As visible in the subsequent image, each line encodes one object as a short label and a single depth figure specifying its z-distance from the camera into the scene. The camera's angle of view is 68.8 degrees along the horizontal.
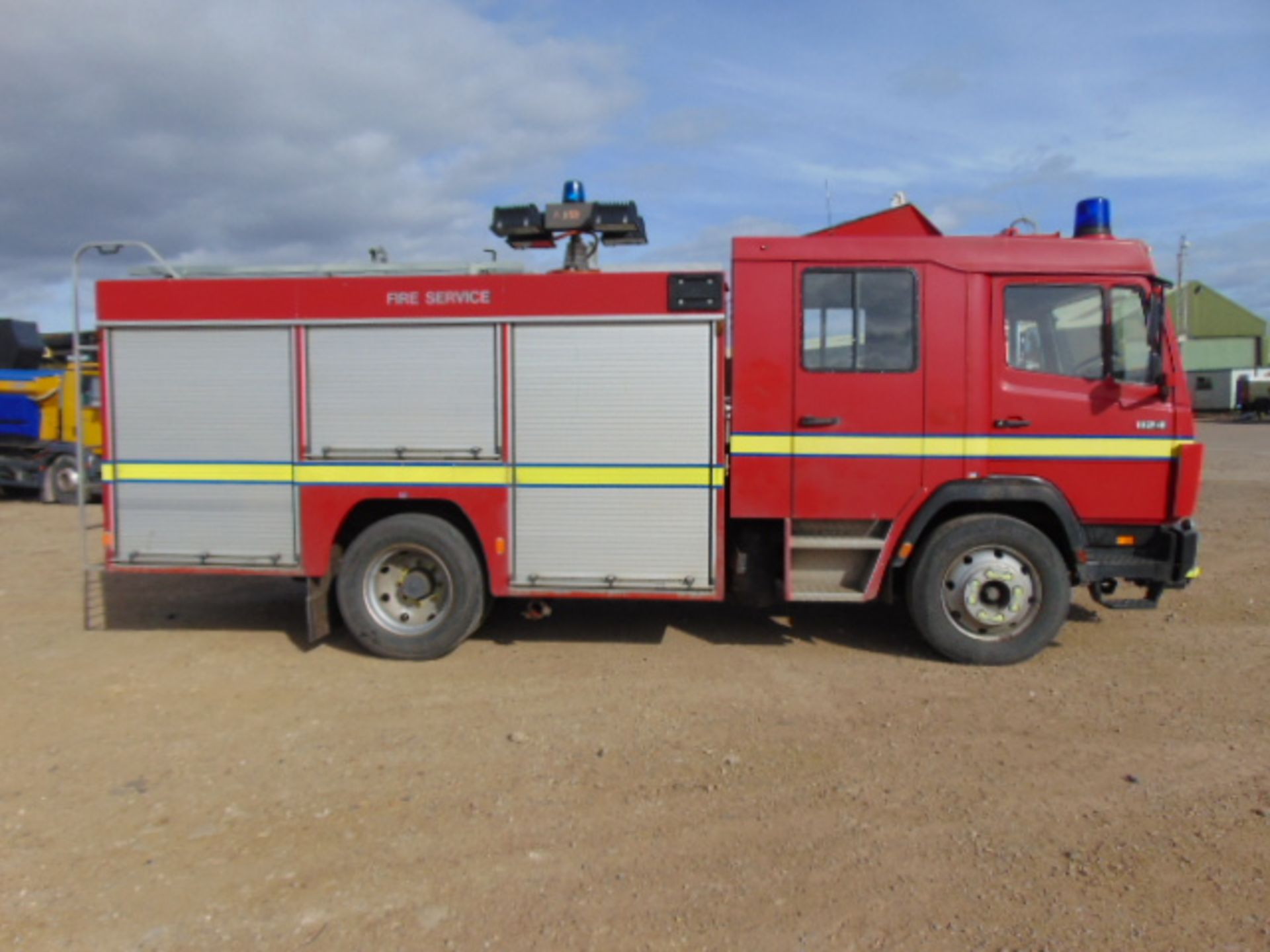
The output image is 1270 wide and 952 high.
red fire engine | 5.94
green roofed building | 57.66
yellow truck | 15.77
